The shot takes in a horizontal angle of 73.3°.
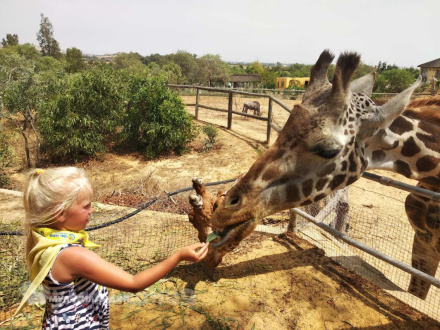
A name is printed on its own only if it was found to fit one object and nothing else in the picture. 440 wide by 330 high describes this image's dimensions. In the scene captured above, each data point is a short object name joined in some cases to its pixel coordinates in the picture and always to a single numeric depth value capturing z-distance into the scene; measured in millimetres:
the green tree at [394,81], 34844
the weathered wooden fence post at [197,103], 14602
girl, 1475
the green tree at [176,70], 40562
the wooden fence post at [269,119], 10042
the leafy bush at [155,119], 10148
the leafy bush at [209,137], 10480
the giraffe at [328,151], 2193
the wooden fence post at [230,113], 12297
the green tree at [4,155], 8555
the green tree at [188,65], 51909
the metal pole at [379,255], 2537
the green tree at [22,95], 9852
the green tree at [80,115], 10023
